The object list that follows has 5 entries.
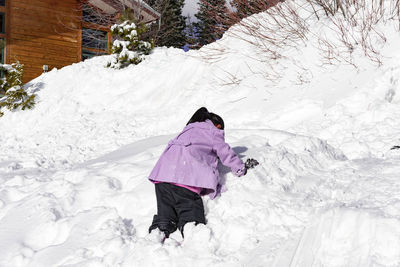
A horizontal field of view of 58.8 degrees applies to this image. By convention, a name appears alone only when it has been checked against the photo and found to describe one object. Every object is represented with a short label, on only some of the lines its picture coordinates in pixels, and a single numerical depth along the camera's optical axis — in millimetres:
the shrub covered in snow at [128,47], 11636
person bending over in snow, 2955
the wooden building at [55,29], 14508
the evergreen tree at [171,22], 25998
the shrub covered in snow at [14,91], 10875
